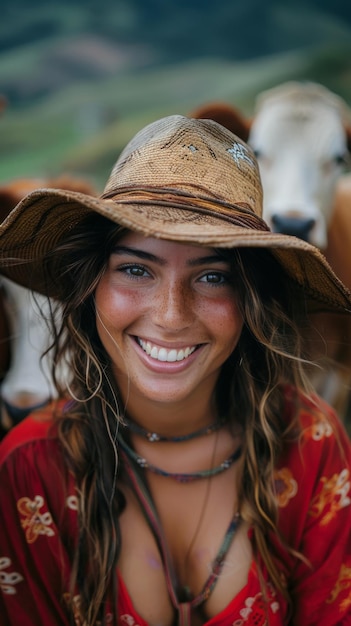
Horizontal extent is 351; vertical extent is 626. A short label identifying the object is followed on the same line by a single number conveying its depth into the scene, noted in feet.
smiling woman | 4.14
